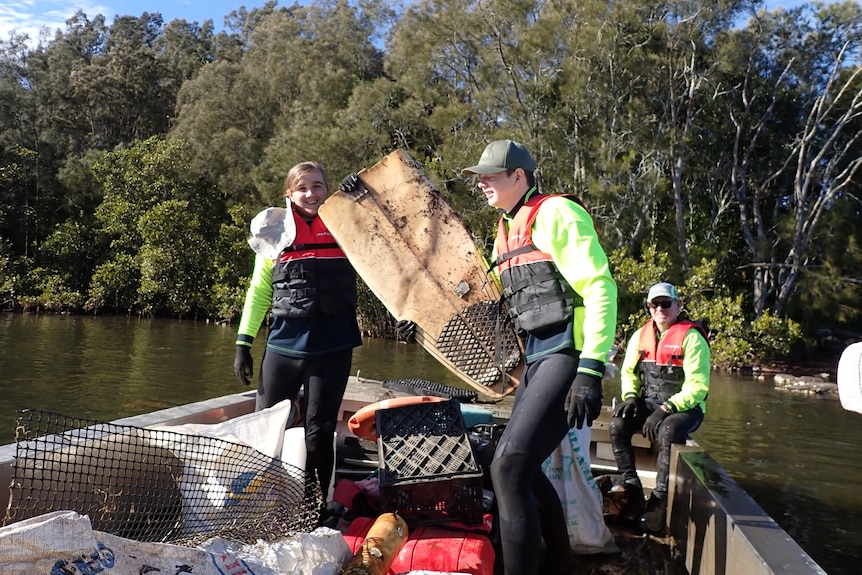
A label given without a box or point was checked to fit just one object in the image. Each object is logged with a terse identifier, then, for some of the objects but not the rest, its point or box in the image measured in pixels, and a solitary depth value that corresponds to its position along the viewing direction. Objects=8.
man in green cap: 2.70
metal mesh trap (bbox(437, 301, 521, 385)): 3.96
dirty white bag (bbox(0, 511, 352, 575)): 1.90
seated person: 4.65
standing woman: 3.65
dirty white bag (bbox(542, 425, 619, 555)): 3.64
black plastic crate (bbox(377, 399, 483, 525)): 3.28
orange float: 3.63
